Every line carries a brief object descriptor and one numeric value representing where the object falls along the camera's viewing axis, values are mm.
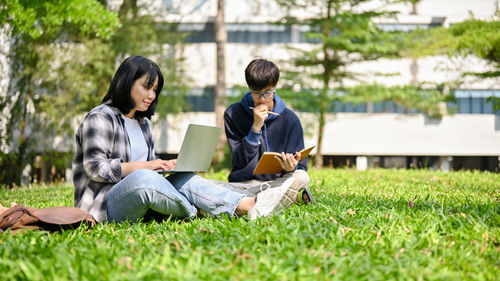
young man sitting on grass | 3469
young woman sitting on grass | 2879
